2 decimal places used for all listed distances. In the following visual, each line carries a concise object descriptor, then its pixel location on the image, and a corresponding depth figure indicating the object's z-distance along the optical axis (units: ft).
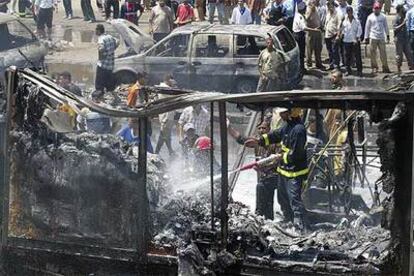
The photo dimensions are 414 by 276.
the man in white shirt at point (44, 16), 74.49
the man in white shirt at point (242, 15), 64.08
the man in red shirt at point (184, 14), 66.54
